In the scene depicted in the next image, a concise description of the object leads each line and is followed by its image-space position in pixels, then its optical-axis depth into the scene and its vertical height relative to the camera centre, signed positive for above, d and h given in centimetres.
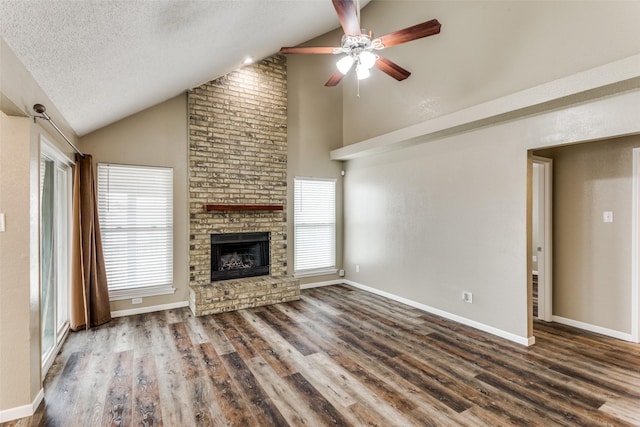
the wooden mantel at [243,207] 491 +8
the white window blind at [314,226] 602 -28
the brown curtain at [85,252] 389 -49
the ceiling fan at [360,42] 246 +145
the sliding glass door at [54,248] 317 -38
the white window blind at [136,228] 446 -22
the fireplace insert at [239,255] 518 -73
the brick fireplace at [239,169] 493 +71
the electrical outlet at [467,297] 411 -112
